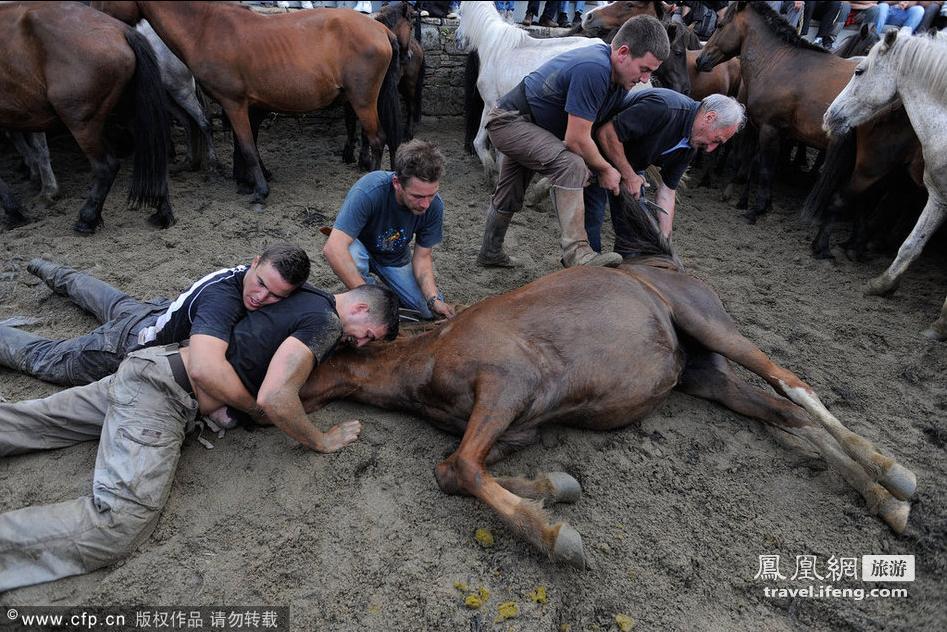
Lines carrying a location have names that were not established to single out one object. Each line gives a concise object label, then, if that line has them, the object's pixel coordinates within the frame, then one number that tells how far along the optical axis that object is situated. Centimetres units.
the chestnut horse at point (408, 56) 760
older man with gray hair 379
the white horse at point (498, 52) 635
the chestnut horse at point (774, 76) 588
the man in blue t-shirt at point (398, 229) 316
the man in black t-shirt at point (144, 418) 215
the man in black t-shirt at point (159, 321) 257
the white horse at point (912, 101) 425
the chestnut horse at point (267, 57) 533
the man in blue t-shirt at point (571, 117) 344
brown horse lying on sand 253
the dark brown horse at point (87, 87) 459
